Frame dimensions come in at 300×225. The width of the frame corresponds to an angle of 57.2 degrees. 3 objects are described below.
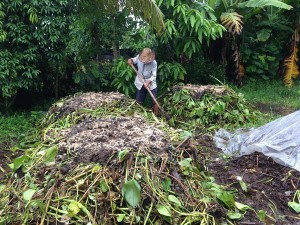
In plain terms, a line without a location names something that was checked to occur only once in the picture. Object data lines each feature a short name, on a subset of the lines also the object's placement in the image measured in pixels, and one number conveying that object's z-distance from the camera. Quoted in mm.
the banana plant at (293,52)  6293
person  4480
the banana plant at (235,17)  5463
